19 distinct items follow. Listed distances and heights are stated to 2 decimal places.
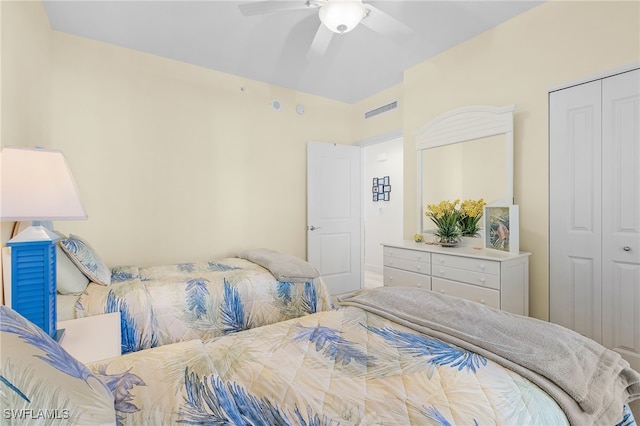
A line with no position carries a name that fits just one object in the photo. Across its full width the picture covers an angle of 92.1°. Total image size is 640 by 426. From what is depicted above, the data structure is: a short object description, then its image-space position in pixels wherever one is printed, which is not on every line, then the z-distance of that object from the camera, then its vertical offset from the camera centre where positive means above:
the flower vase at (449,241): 2.87 -0.26
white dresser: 2.31 -0.49
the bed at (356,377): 0.70 -0.52
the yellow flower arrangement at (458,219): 2.82 -0.05
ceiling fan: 1.92 +1.30
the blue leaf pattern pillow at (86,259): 1.93 -0.31
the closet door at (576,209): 2.17 +0.03
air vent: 3.91 +1.37
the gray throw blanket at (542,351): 0.95 -0.50
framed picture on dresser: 2.47 -0.12
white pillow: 1.80 -0.39
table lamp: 1.14 +0.00
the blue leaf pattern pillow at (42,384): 0.51 -0.32
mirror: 2.66 +0.53
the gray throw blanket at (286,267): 2.50 -0.46
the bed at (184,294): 1.88 -0.57
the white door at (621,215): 2.00 -0.01
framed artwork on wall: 5.66 +0.45
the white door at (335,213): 4.13 +0.00
